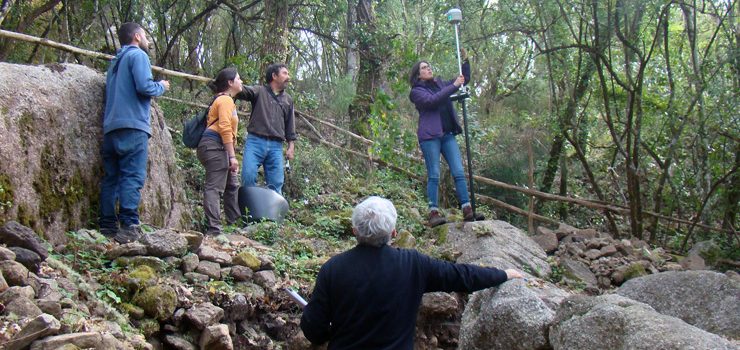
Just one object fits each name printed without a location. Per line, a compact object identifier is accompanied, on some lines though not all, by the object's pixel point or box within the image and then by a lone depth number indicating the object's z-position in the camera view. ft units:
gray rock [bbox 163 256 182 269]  16.22
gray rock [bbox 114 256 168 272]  15.60
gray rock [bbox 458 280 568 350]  13.52
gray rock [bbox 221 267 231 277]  16.79
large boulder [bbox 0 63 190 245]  15.99
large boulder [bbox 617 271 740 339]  15.30
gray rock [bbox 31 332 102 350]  10.37
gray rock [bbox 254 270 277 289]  17.11
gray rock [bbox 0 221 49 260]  13.62
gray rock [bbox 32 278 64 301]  12.19
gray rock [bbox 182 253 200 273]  16.30
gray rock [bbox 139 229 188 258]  16.29
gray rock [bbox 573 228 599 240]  26.86
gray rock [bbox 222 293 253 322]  15.69
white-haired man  10.69
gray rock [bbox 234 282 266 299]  16.37
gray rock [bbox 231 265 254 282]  16.89
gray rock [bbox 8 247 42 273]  13.14
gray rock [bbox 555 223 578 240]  27.07
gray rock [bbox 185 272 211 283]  15.93
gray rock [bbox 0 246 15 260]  12.66
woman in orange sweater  21.17
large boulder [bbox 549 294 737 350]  10.64
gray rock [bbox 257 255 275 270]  17.83
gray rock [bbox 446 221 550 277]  21.12
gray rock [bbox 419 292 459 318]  16.97
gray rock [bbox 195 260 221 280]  16.42
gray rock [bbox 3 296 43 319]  11.14
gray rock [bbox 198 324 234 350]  14.17
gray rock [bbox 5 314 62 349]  10.23
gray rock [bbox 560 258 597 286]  22.63
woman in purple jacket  23.82
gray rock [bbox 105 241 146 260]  15.79
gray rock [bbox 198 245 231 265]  17.11
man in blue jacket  17.69
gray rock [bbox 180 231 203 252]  17.24
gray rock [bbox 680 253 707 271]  25.22
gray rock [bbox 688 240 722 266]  27.61
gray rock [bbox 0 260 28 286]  12.16
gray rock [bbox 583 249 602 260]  24.84
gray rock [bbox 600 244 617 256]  24.99
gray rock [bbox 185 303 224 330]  14.38
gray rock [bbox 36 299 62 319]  11.66
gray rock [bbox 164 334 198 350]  13.97
